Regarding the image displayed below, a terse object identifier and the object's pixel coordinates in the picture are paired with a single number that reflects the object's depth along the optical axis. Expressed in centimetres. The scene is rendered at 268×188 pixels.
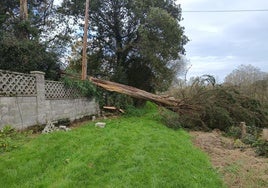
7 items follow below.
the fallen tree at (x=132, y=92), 758
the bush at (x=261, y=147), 418
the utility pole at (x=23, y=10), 771
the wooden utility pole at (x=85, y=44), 742
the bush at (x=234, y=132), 596
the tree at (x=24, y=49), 608
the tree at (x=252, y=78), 965
